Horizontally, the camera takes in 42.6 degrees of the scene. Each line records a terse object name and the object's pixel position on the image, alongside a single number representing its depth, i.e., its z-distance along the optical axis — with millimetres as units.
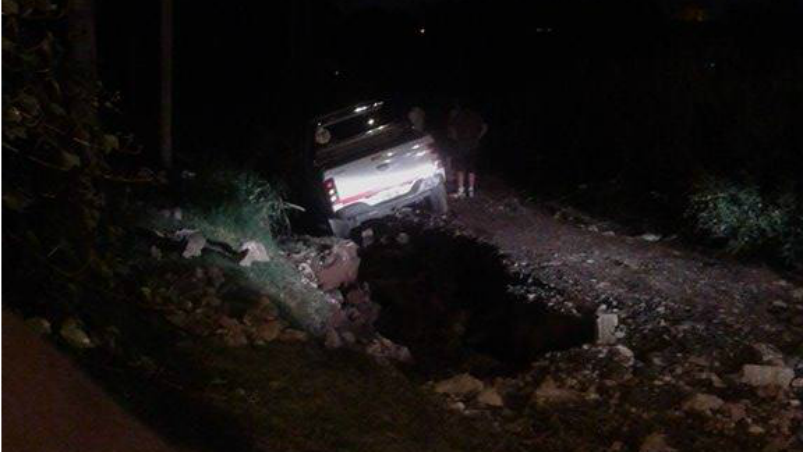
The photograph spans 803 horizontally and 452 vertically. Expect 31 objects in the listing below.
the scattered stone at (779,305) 9805
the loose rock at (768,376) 7805
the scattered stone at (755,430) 7016
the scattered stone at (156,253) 9382
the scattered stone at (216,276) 9141
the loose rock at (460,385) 7883
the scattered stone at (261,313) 8352
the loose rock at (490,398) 7707
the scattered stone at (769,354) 8297
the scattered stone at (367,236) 14195
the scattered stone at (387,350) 8898
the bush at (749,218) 11180
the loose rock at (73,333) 3828
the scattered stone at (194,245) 9875
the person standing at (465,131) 15586
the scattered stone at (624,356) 8453
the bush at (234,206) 11602
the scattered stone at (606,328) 9008
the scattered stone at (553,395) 7738
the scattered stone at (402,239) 14078
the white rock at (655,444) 6758
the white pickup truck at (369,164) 13062
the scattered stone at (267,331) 7991
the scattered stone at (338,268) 11688
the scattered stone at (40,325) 3346
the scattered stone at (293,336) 8180
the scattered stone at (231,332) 7660
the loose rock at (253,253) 10391
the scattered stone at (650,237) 12805
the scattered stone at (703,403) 7395
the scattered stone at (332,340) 8414
